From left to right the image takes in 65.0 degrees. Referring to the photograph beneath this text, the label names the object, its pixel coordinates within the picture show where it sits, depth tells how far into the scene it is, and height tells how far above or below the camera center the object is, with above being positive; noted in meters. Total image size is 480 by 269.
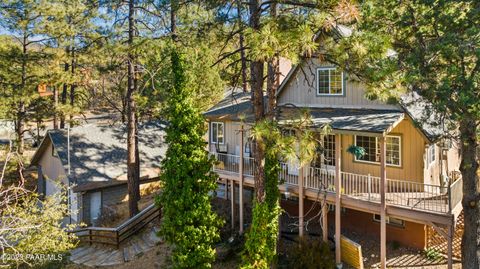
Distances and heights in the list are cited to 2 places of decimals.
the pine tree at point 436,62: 9.94 +1.78
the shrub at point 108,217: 20.18 -4.86
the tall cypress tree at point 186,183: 12.45 -1.91
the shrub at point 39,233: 10.44 -3.03
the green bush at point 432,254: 13.52 -4.70
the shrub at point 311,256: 13.14 -4.63
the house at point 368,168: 12.38 -1.72
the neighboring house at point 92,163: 20.88 -2.11
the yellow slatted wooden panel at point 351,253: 12.96 -4.52
